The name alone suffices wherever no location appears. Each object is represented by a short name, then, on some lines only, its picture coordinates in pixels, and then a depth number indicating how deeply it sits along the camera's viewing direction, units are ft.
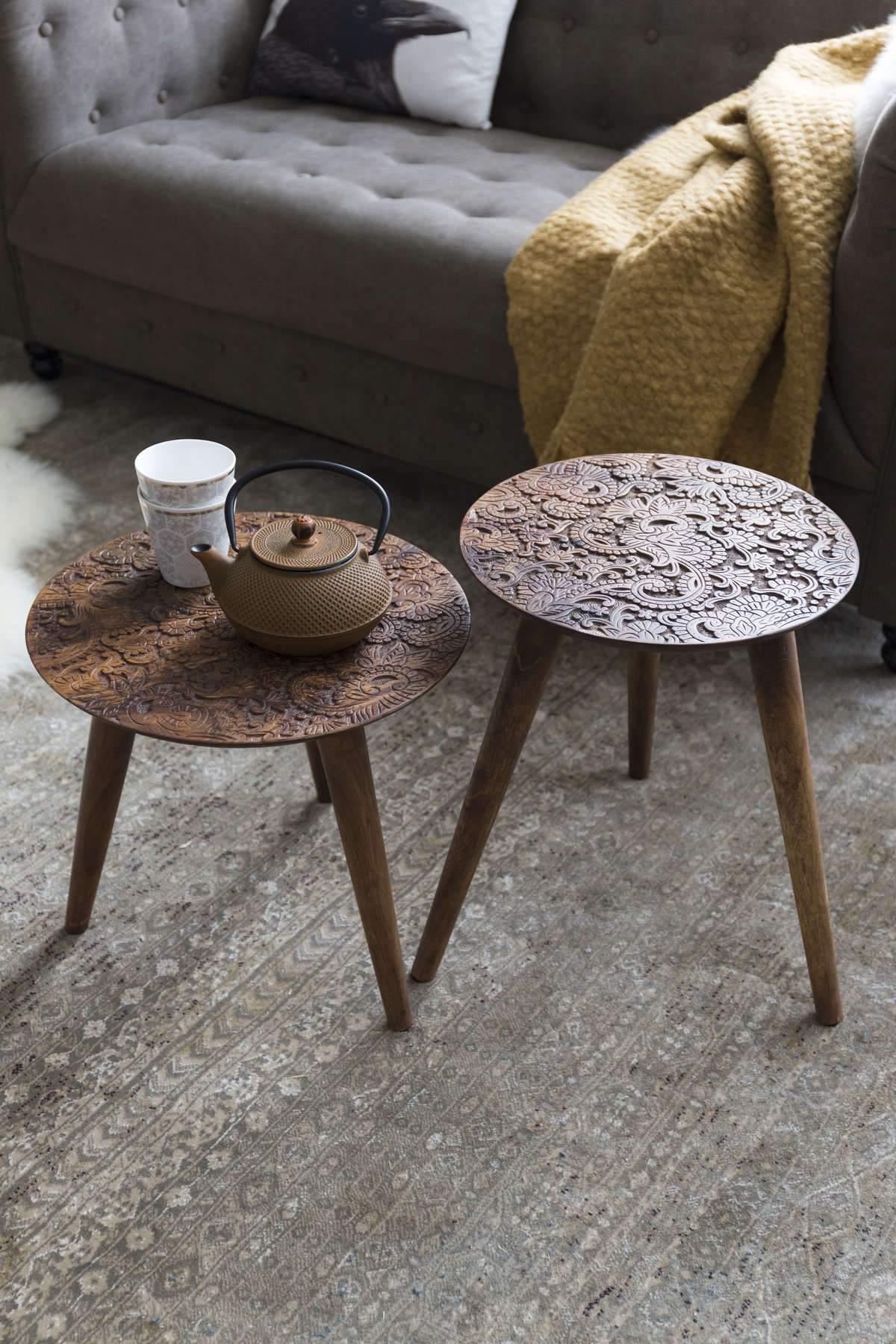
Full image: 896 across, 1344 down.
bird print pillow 6.69
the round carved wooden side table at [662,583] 3.06
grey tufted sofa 5.36
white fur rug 5.19
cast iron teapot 3.01
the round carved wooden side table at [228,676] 2.92
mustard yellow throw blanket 4.58
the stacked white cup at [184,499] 3.27
